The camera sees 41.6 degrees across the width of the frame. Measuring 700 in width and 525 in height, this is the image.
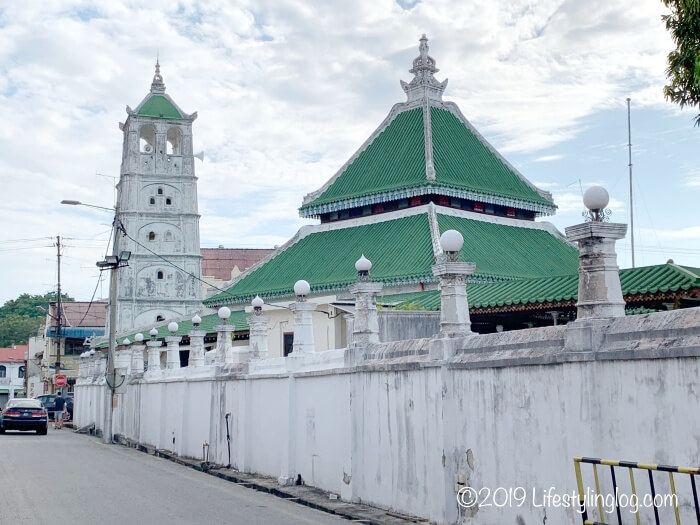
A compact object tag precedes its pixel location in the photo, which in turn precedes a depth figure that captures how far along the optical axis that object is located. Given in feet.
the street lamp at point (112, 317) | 116.98
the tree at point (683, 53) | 42.52
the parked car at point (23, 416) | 129.08
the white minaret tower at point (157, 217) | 243.81
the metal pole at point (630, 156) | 111.55
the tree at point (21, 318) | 453.58
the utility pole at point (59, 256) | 214.69
